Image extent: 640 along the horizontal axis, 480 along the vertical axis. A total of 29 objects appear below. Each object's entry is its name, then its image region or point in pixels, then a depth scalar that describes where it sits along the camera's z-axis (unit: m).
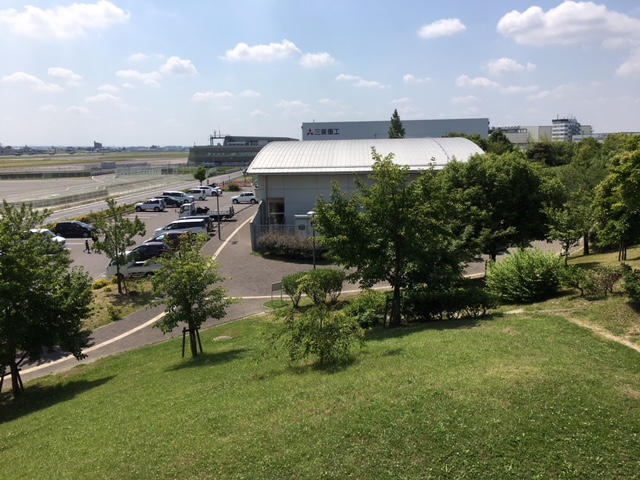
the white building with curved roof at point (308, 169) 36.28
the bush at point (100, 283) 25.04
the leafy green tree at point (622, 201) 11.73
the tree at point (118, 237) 23.52
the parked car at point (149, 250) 27.70
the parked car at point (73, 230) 37.28
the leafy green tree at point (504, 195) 21.28
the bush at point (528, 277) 15.99
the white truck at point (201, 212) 43.75
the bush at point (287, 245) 29.42
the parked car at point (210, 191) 60.64
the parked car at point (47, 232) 29.84
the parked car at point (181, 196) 53.91
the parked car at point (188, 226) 34.94
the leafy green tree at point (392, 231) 15.06
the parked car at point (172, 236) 29.88
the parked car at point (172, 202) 53.16
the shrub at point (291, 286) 19.75
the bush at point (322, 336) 11.02
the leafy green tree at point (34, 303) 12.79
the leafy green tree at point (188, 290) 14.02
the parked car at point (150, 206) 50.28
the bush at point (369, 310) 16.34
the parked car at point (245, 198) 56.19
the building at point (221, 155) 138.12
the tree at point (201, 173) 69.25
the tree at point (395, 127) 77.06
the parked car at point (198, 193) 58.29
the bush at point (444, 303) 15.01
